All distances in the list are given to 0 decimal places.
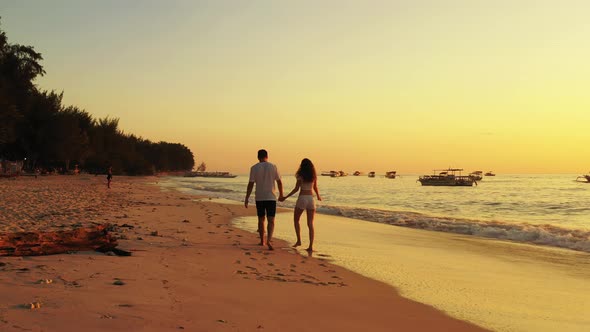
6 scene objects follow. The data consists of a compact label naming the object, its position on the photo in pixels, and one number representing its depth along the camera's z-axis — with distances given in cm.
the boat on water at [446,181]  9338
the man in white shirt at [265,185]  1054
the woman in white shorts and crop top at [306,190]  1086
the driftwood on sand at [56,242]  730
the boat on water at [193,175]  17962
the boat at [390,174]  18548
